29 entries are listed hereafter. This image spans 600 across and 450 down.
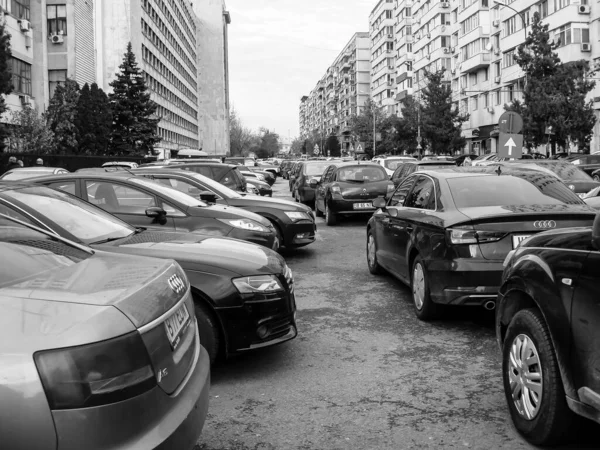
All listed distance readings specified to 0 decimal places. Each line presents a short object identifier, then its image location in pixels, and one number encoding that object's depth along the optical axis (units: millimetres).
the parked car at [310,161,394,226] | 16766
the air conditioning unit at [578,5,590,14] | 43750
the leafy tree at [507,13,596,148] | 38531
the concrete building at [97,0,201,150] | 70250
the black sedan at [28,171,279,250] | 8117
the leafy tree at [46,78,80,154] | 40375
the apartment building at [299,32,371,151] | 134250
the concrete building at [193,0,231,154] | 137750
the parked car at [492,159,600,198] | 13303
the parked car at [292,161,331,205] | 23016
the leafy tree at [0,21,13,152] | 29333
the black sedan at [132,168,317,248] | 11188
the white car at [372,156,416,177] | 28469
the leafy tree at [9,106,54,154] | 36719
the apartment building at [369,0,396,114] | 109250
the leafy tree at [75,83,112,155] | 43062
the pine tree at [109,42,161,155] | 54156
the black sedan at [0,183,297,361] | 5027
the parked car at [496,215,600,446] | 3197
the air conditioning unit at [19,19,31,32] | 40425
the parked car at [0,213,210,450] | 2256
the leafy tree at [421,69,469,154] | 64000
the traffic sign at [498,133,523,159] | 20875
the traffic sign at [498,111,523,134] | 21078
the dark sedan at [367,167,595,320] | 6051
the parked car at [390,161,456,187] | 19986
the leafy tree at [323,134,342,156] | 137375
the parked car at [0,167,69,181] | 16125
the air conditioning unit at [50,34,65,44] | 46844
